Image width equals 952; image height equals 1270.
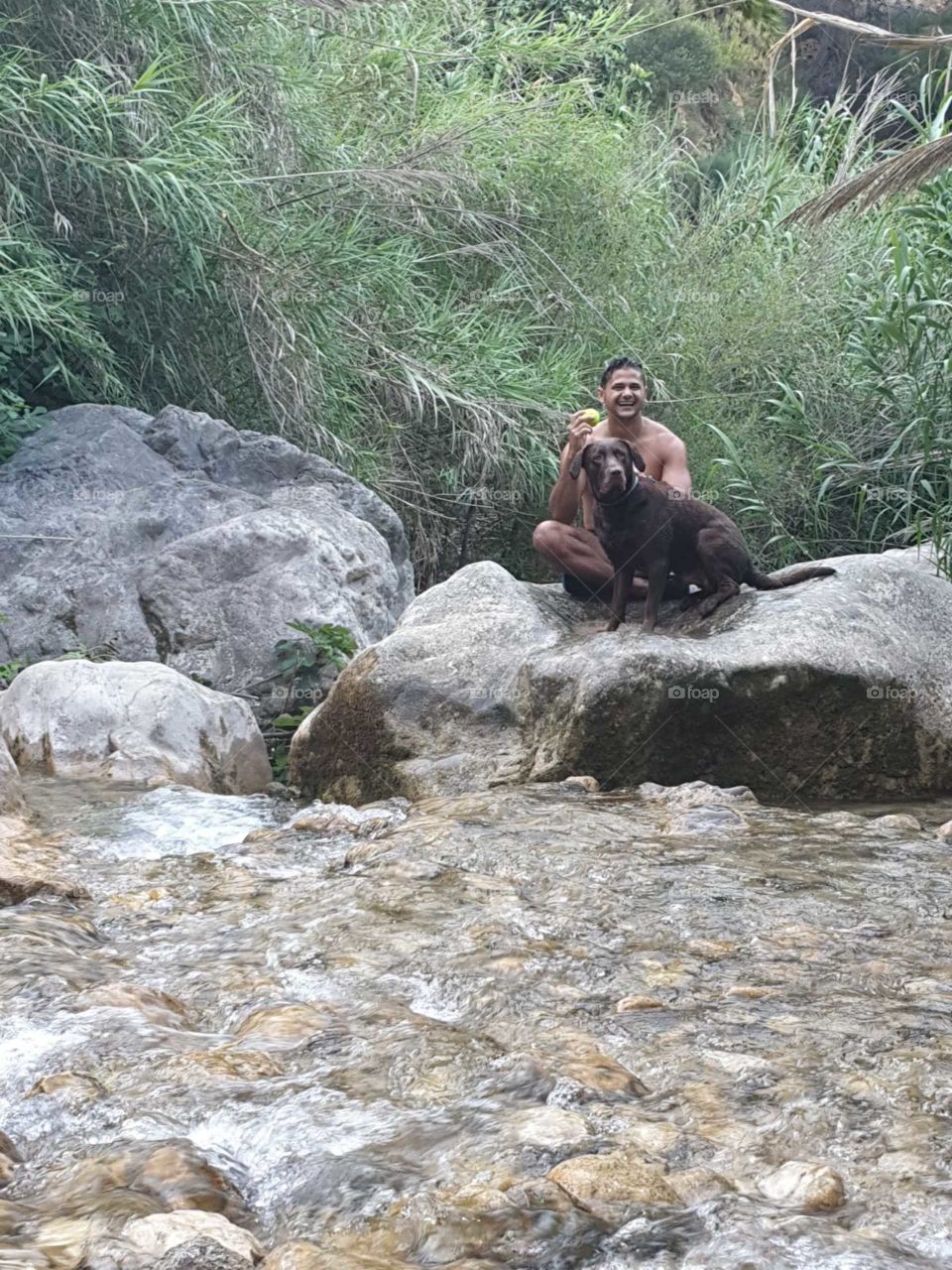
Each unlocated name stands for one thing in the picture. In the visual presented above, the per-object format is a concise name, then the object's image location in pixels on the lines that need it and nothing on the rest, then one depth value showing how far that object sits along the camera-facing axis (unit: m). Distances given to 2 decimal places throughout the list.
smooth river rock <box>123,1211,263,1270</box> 1.51
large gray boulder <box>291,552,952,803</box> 4.49
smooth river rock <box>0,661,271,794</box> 5.12
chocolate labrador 4.86
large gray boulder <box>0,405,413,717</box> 6.50
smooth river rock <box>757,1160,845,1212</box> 1.67
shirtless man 5.40
